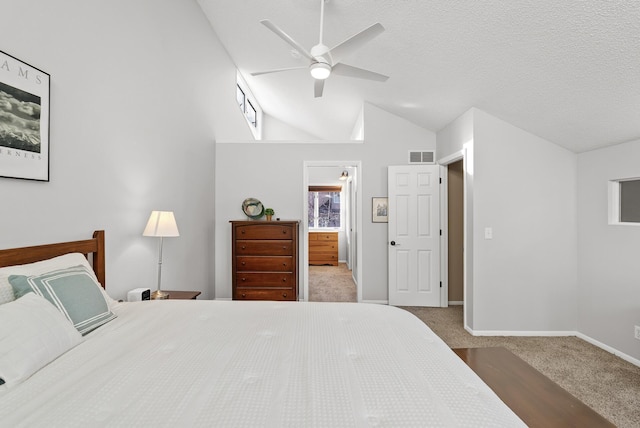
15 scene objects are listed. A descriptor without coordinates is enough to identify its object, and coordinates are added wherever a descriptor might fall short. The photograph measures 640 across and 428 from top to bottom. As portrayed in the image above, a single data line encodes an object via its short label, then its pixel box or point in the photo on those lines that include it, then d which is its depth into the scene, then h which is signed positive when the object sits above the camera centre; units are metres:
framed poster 1.54 +0.52
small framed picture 4.57 +0.13
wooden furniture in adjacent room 8.04 -0.77
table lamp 2.54 -0.07
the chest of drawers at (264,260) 4.06 -0.55
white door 4.45 -0.23
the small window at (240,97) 5.56 +2.28
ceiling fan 2.20 +1.28
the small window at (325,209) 8.57 +0.27
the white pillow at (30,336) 1.03 -0.44
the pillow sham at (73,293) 1.36 -0.36
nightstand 2.70 -0.69
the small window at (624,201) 2.76 +0.17
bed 0.85 -0.54
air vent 4.60 +0.94
